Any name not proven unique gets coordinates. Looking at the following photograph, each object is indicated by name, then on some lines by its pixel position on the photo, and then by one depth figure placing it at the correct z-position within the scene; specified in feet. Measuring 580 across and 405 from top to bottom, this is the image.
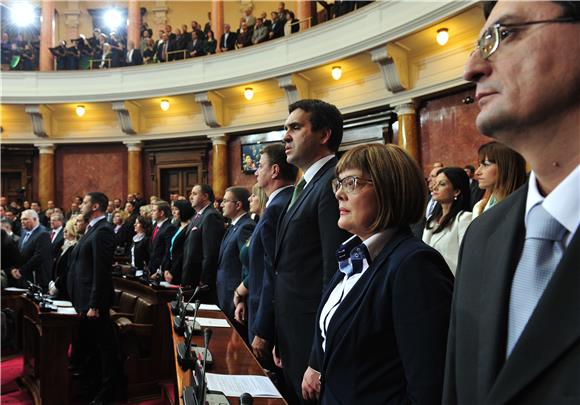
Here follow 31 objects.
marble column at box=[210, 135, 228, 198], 41.78
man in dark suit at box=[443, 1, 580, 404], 2.61
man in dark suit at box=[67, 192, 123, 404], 15.17
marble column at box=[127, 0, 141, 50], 49.73
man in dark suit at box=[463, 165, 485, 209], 16.82
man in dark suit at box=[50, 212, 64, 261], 24.76
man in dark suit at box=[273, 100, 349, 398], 7.66
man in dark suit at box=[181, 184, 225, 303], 17.03
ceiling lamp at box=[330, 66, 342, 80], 32.76
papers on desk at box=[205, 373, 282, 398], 6.47
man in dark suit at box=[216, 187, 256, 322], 14.73
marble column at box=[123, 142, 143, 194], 45.06
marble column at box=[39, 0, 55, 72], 48.47
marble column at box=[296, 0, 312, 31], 38.50
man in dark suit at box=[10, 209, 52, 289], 22.68
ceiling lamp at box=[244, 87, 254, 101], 38.73
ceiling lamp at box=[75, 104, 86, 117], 44.60
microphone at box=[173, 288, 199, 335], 10.00
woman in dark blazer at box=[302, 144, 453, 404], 4.82
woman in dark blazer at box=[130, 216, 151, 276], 25.62
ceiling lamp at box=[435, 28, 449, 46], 26.22
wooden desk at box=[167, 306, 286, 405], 7.30
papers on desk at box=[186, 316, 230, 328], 10.78
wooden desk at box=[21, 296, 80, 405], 14.25
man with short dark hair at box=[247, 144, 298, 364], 8.66
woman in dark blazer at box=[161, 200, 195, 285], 19.66
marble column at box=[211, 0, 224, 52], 45.65
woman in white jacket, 10.68
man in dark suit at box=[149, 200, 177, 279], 22.57
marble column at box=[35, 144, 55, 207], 45.78
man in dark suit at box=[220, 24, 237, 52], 40.81
